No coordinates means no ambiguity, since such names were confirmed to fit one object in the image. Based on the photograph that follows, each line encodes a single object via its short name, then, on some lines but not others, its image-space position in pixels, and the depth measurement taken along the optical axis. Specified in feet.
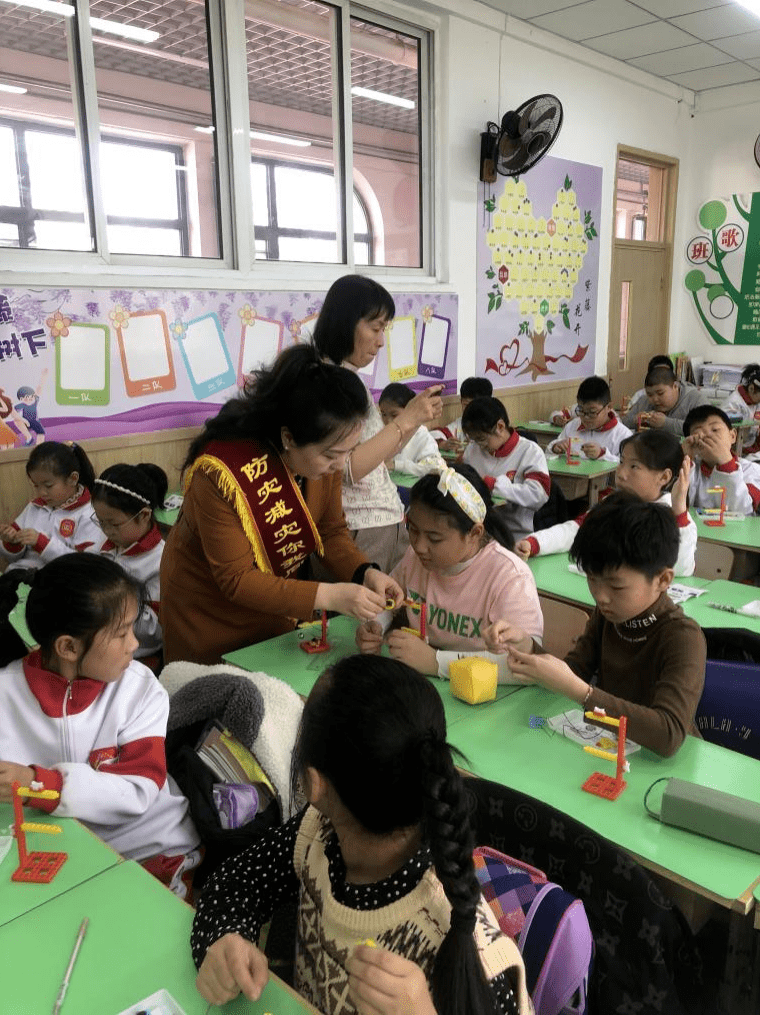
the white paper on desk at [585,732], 4.92
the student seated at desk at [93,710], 4.57
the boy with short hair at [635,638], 4.86
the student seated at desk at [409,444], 14.60
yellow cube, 5.51
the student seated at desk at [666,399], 19.47
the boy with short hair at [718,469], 11.34
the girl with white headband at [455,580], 6.20
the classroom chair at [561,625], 7.67
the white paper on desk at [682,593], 7.77
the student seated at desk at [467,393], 17.25
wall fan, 16.21
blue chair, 5.32
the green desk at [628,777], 3.85
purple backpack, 3.21
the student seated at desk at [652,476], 8.95
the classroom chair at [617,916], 3.19
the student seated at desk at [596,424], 16.71
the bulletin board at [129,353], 11.35
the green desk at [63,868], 3.63
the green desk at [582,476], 14.66
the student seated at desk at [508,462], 12.37
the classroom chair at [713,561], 9.93
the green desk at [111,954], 3.03
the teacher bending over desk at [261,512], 5.64
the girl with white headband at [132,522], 8.82
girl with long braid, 2.63
